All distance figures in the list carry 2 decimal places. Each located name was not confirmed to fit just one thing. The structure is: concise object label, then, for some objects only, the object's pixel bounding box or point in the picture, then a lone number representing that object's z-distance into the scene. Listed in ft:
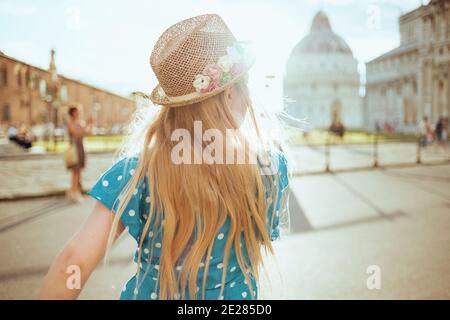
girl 4.30
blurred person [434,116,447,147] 75.30
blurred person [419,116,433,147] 71.67
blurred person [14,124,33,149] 74.74
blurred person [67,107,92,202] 26.78
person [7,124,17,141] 77.87
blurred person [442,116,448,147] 76.18
